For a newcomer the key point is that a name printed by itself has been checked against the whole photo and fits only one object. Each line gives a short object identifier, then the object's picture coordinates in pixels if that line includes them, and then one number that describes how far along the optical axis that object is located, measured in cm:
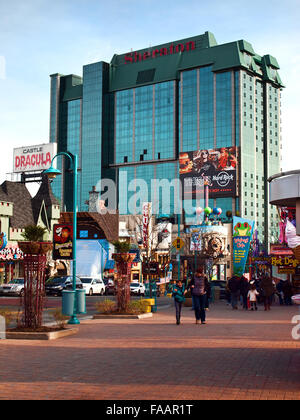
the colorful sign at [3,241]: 5038
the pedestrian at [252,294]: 2739
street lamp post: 2057
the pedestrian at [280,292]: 3316
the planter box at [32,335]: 1495
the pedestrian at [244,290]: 2796
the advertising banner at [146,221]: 6081
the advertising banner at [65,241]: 2181
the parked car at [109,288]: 4594
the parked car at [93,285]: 4384
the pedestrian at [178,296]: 1944
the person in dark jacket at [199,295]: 1947
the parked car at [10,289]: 4012
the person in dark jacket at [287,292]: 3262
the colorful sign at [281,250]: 3453
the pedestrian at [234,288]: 2669
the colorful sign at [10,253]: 5216
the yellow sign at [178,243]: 3233
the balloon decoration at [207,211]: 9606
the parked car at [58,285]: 4153
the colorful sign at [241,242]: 4253
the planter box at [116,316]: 2167
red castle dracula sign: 7569
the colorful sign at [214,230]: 8904
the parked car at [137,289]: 4600
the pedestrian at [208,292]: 2208
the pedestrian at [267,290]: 2700
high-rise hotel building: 14038
